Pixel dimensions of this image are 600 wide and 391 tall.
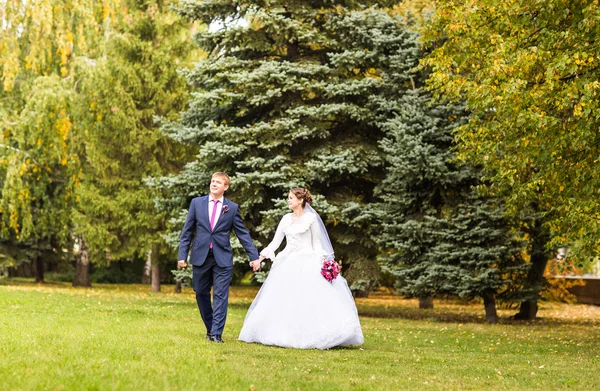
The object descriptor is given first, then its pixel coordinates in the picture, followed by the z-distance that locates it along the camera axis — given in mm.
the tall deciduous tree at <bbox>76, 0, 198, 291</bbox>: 25828
